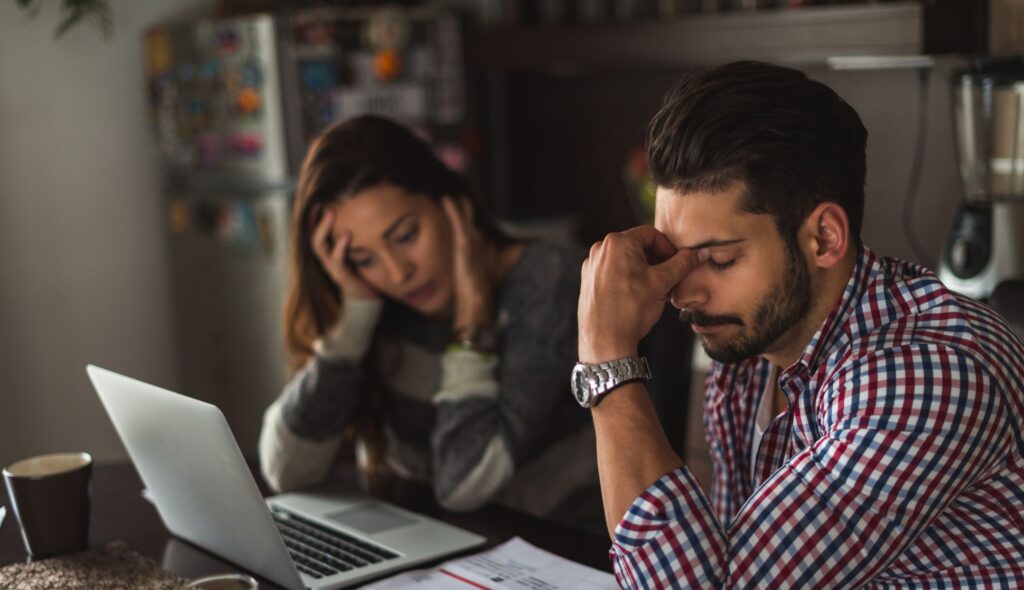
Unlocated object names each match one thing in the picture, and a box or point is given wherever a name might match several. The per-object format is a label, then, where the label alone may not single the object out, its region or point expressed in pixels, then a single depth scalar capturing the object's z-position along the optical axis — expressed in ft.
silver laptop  4.12
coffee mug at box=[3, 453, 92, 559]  4.44
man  3.32
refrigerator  9.80
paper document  4.05
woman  5.58
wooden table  4.45
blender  6.81
